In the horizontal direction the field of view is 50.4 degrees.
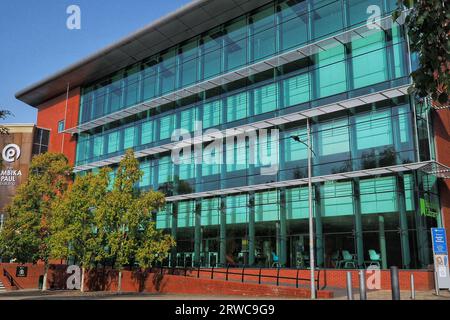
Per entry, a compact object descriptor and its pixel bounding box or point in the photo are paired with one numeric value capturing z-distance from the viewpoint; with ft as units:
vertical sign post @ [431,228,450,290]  74.28
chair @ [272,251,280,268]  99.50
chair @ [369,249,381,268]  86.22
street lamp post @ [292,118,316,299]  68.08
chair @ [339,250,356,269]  89.30
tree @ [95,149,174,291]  91.50
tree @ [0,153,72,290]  112.16
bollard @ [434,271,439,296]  71.87
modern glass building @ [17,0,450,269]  88.07
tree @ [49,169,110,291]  93.50
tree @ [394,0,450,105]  22.98
